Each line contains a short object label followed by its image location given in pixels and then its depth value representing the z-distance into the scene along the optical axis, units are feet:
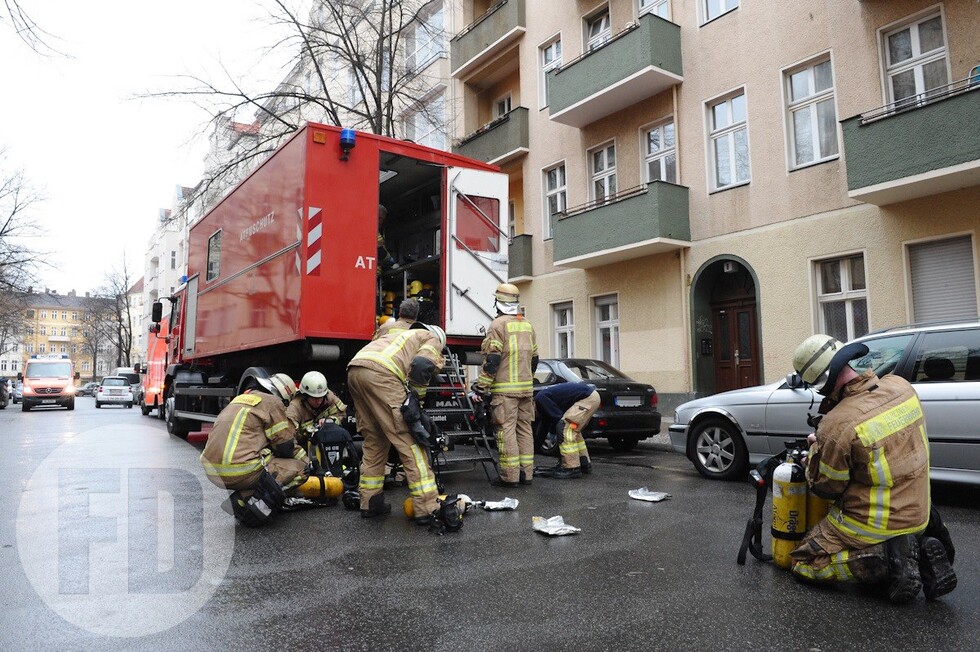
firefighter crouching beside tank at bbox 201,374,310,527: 16.93
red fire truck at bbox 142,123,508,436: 23.45
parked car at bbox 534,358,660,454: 30.91
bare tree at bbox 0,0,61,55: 18.92
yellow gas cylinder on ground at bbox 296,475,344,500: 19.51
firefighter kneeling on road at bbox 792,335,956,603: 11.02
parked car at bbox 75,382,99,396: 221.87
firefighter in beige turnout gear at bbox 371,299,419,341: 19.44
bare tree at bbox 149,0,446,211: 55.11
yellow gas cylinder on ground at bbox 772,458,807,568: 12.53
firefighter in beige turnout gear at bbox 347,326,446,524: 16.78
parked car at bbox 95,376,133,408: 103.55
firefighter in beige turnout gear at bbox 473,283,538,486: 21.97
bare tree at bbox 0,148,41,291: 104.68
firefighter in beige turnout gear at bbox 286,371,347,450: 19.48
